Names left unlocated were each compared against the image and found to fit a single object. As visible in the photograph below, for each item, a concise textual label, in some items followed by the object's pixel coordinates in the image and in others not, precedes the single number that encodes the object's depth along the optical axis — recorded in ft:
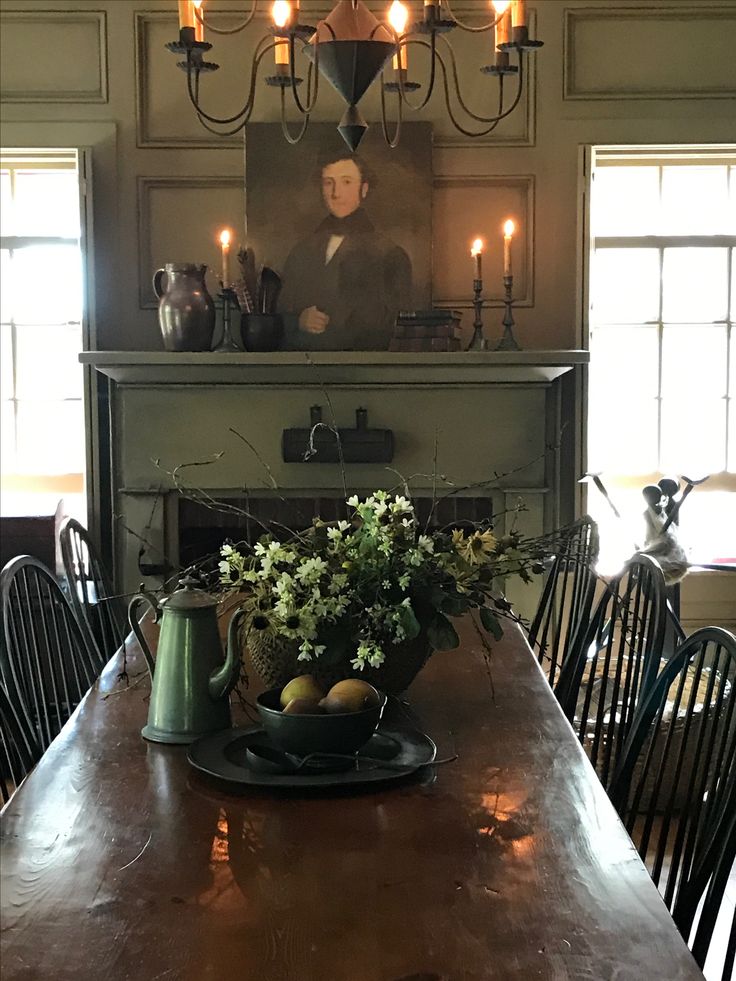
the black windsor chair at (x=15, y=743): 6.06
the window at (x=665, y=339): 14.35
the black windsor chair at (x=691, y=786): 4.78
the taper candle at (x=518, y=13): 6.91
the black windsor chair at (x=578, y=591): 8.40
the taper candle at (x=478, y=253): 13.00
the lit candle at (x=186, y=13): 7.02
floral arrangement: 5.71
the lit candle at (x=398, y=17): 6.85
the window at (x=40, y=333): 14.39
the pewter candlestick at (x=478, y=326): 12.94
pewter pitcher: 12.75
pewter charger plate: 5.01
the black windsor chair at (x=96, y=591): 8.89
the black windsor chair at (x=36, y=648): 6.66
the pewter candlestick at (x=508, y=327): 13.01
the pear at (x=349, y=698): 5.18
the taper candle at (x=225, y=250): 13.16
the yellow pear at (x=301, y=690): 5.34
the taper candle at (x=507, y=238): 12.81
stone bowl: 5.09
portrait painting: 13.55
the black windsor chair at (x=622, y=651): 6.96
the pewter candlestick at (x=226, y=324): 12.93
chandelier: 6.68
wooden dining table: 3.52
